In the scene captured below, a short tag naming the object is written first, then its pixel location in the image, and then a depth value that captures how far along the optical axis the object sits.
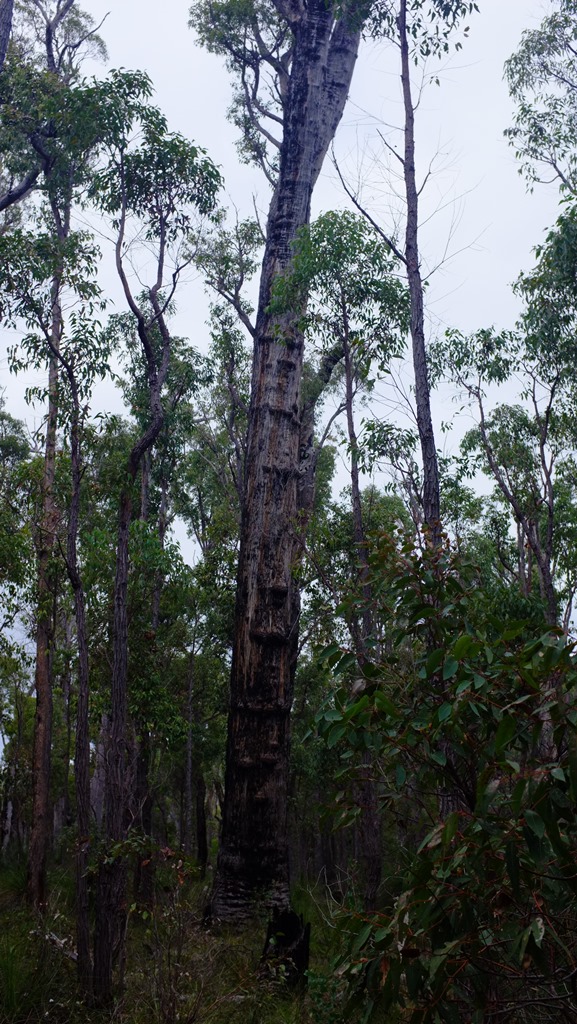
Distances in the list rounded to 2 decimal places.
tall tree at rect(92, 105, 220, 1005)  6.97
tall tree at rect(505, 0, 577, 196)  18.36
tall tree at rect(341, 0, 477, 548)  8.41
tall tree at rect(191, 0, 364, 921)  8.10
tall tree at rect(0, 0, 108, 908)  11.12
